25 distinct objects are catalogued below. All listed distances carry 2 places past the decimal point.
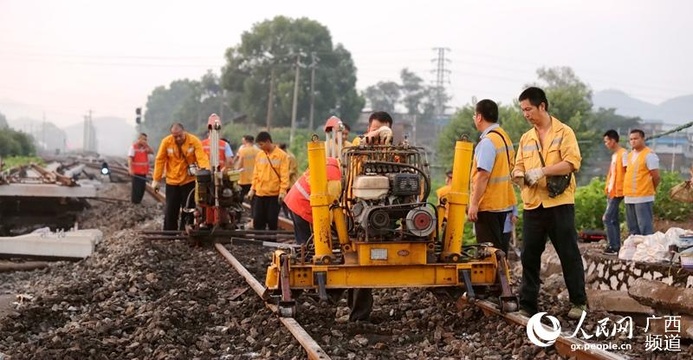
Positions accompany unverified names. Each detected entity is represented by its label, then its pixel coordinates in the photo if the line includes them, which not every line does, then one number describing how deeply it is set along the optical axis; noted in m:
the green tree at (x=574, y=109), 30.61
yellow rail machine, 6.02
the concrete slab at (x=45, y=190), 15.80
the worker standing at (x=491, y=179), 6.58
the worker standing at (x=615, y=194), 10.45
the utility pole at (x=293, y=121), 43.36
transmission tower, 71.12
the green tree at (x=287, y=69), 66.88
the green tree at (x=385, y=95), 100.88
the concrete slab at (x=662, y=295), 5.87
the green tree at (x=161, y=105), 140.50
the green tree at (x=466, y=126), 29.64
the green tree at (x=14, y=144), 51.60
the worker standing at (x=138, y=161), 18.77
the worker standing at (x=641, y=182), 9.79
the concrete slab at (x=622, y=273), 6.79
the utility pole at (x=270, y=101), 58.25
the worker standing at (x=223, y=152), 13.61
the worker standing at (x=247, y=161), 15.03
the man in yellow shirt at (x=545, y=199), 6.26
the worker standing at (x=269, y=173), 12.09
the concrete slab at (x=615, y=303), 6.75
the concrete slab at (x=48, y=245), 10.69
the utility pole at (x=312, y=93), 54.07
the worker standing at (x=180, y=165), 12.00
